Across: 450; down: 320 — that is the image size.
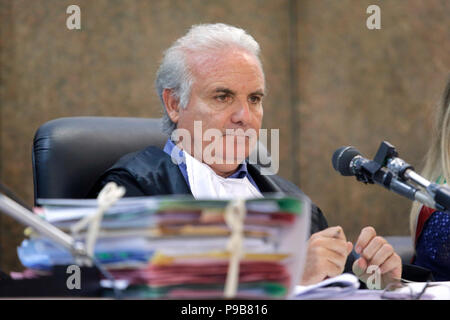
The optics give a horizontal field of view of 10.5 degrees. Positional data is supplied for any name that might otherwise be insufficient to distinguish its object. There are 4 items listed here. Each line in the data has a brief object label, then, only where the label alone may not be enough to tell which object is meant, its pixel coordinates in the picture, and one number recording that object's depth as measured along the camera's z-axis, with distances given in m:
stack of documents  2.91
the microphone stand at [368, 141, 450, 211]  3.39
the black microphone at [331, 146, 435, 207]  3.41
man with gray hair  3.75
